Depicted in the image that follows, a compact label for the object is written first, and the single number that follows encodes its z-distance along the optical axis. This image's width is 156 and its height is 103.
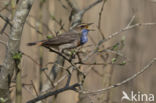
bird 7.96
